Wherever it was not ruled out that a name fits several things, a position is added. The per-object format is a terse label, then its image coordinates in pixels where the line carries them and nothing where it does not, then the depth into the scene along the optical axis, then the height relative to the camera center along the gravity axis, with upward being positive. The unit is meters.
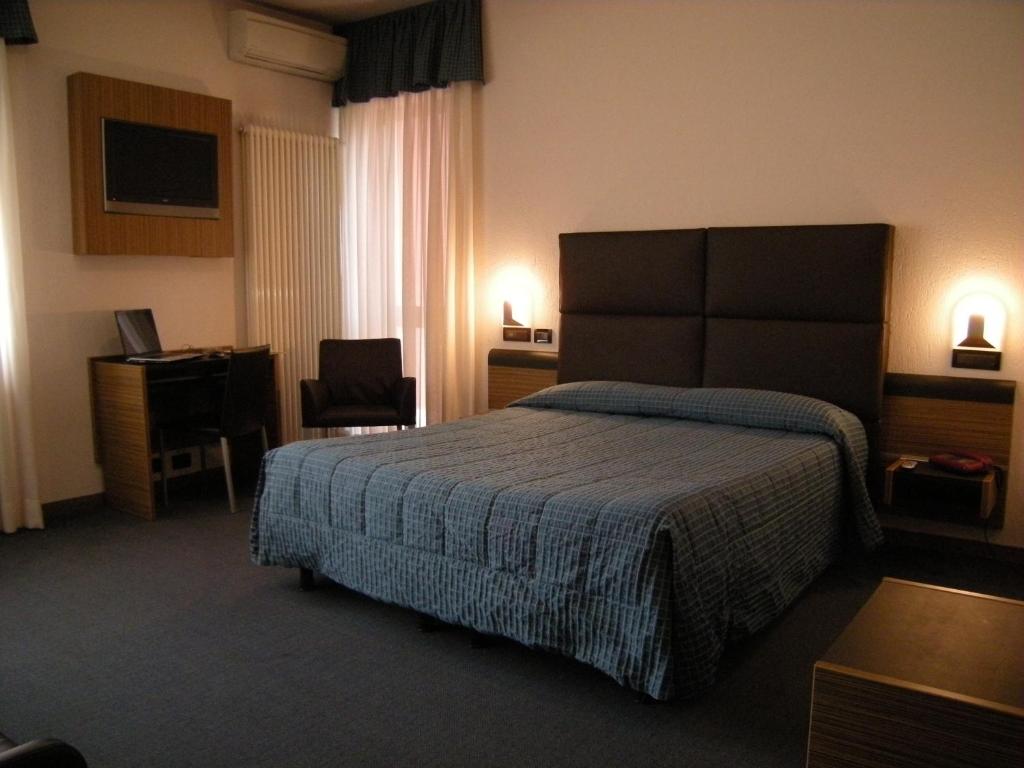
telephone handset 3.33 -0.64
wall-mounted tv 4.27 +0.67
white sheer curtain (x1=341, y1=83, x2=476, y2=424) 5.01 +0.43
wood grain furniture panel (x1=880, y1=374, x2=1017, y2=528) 3.43 -0.53
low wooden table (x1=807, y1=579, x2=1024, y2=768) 1.50 -0.72
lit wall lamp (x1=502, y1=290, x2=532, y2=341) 4.86 -0.08
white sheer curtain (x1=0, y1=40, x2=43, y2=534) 3.86 -0.35
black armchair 4.77 -0.49
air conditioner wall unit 4.84 +1.52
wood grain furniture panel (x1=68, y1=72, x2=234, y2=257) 4.15 +0.69
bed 2.30 -0.56
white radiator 5.09 +0.32
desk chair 4.22 -0.59
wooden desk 4.16 -0.60
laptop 4.29 -0.21
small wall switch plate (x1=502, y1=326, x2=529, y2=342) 4.85 -0.19
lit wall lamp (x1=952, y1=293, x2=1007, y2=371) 3.48 -0.11
